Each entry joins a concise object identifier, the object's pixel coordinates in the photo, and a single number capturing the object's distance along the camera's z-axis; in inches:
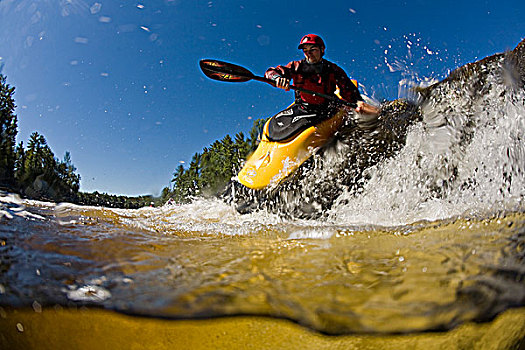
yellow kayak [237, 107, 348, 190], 98.7
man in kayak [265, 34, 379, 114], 105.3
